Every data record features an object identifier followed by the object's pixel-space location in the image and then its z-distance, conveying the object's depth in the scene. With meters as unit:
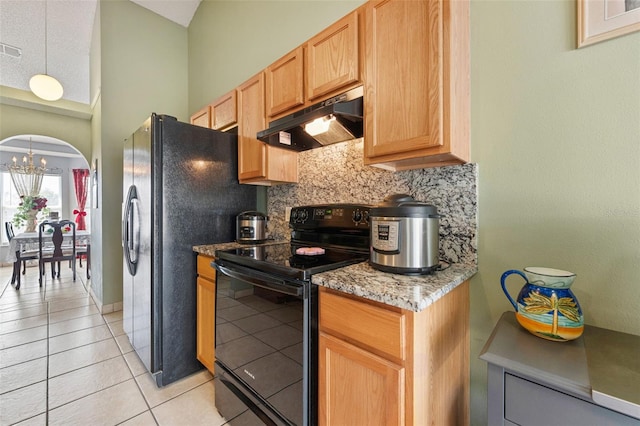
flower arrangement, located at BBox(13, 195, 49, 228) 5.82
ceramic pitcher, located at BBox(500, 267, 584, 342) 0.84
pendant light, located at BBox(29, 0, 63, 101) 3.43
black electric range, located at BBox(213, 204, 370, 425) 1.10
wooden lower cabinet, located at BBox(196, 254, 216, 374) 1.76
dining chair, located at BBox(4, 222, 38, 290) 4.03
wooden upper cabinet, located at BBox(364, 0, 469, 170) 1.06
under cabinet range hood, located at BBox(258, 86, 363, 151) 1.33
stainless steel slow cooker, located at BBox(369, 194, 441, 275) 1.03
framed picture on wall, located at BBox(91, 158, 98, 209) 3.38
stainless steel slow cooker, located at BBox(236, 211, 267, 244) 2.04
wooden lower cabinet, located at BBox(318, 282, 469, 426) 0.84
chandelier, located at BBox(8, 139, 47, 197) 5.90
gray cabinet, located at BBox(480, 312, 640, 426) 0.64
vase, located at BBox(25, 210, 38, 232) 5.55
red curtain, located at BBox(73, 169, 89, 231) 7.32
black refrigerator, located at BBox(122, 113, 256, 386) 1.80
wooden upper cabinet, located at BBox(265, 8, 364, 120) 1.38
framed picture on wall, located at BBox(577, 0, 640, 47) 0.90
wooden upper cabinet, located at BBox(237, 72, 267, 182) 1.93
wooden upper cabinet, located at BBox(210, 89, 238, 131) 2.19
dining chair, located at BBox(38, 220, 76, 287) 4.19
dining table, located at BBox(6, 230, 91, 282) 4.07
